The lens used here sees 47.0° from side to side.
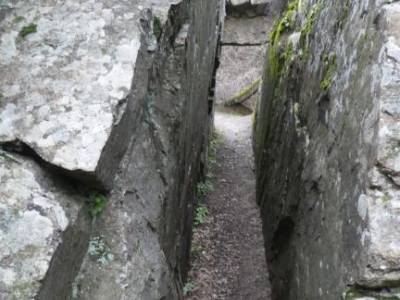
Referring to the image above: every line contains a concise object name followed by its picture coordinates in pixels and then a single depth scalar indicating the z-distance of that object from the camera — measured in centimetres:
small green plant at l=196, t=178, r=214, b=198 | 1004
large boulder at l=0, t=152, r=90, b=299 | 254
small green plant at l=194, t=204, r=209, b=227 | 909
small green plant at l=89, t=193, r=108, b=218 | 326
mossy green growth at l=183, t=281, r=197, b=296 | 686
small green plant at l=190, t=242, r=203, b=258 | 809
